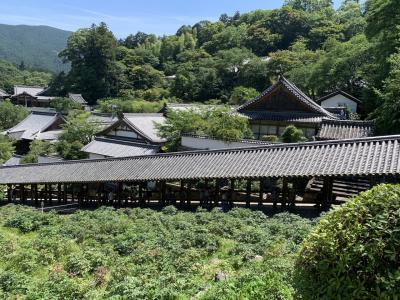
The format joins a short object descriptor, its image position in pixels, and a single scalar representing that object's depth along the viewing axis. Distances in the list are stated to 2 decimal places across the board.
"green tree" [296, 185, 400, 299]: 4.32
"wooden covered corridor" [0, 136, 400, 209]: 14.50
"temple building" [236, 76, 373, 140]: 29.31
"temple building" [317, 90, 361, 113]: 38.38
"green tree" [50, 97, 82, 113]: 65.29
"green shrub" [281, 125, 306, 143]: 26.33
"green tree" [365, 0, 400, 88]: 26.47
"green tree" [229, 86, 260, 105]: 49.62
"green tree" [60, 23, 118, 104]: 85.44
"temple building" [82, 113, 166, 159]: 31.25
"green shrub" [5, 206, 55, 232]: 15.14
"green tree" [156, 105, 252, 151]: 27.50
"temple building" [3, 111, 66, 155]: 47.62
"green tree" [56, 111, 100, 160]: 35.88
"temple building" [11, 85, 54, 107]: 86.12
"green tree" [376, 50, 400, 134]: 21.62
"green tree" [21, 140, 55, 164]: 38.19
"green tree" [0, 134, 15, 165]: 40.47
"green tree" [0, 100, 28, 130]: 57.22
